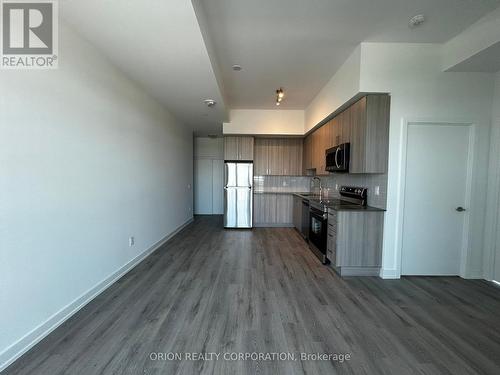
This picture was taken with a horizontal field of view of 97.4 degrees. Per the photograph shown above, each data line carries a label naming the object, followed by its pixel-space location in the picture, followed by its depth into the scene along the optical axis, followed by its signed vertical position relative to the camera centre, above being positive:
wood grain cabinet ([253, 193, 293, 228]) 6.04 -0.94
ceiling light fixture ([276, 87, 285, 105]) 4.15 +1.60
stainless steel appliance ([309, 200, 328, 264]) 3.46 -0.86
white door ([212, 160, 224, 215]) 7.61 -0.37
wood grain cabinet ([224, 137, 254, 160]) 5.72 +0.73
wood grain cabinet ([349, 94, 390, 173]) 2.93 +0.61
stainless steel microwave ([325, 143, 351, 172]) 3.41 +0.33
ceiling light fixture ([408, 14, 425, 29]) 2.30 +1.70
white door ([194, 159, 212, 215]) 7.58 -0.37
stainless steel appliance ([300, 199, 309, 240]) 4.47 -0.90
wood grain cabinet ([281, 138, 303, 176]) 6.12 +0.52
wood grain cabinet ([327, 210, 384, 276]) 3.03 -0.88
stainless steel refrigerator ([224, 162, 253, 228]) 5.67 -0.39
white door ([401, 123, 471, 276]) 2.99 -0.26
